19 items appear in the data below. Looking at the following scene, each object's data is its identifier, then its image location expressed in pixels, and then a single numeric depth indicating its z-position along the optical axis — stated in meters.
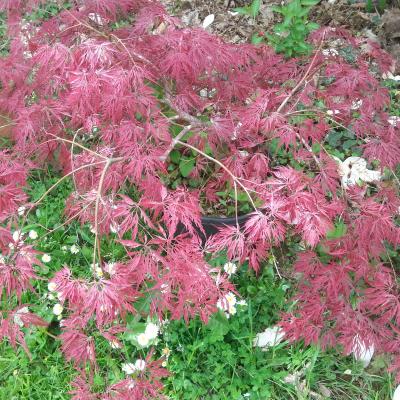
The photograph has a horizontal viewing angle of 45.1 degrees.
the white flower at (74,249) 1.90
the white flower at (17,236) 1.23
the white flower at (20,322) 1.75
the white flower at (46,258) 1.80
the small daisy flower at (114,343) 1.33
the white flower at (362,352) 1.41
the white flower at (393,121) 1.68
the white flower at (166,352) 1.60
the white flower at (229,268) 1.57
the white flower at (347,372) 1.62
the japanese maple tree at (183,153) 1.20
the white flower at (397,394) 1.50
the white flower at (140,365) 1.35
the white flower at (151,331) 1.57
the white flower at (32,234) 1.82
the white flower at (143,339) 1.57
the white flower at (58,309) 1.66
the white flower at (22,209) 1.34
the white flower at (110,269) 1.18
